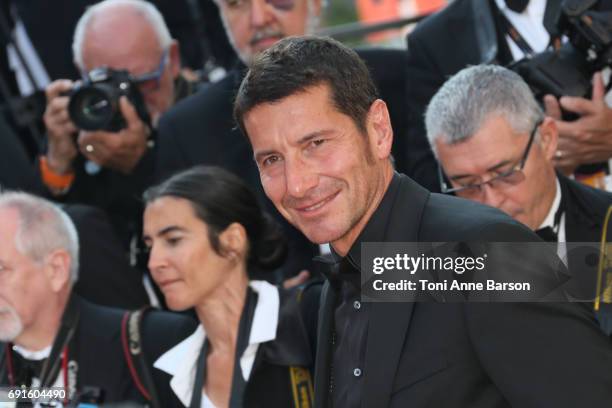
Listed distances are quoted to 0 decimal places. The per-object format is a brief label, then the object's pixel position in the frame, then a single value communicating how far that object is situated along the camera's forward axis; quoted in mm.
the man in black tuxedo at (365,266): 3365
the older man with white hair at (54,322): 6551
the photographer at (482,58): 5937
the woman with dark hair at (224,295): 6008
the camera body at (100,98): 7562
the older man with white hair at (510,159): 5586
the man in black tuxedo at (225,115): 7340
